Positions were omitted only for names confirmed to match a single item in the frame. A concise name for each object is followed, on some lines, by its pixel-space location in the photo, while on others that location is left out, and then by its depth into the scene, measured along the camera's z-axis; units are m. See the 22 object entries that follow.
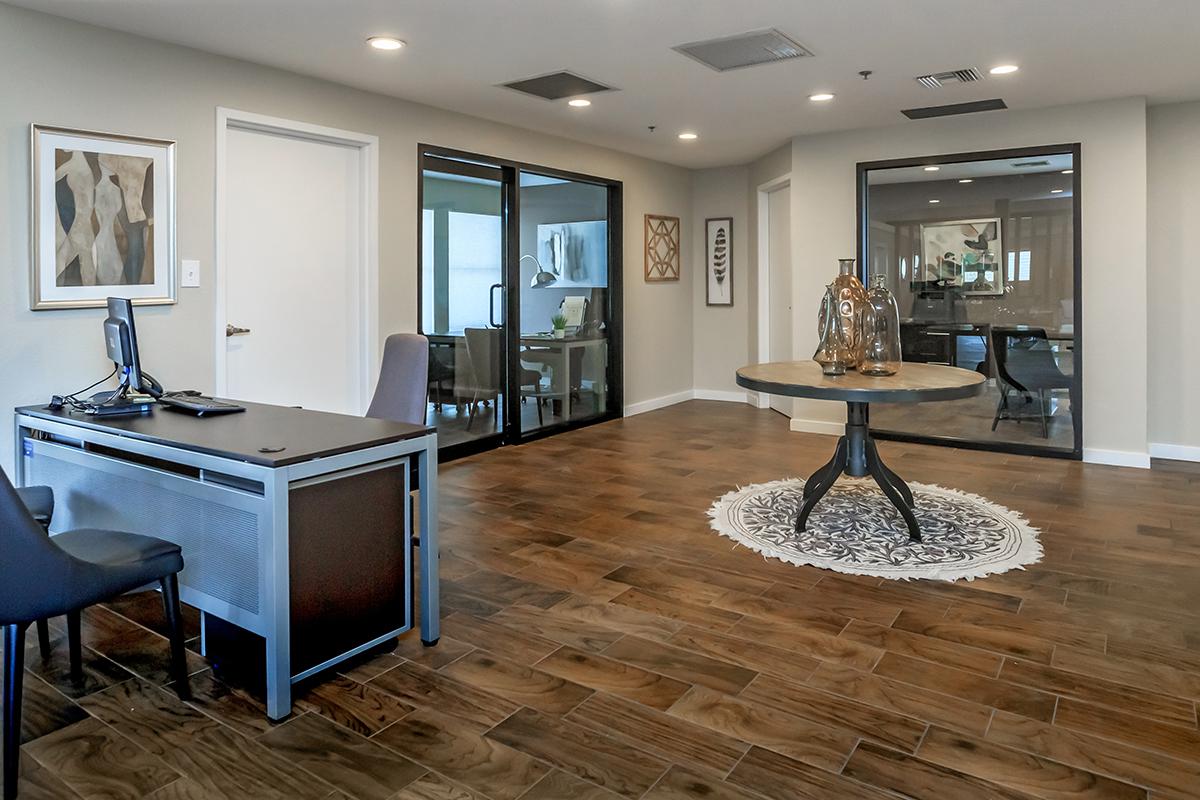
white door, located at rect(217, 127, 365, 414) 4.43
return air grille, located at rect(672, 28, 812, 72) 4.04
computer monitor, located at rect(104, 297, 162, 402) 3.17
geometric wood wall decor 7.80
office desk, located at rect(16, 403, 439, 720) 2.23
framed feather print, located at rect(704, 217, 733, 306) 8.32
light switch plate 4.07
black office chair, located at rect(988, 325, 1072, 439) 5.72
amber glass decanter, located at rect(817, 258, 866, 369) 4.00
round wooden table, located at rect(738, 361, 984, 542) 3.45
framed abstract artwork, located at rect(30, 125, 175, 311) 3.55
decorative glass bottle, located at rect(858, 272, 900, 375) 3.93
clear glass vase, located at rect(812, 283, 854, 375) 4.05
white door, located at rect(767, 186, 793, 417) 7.48
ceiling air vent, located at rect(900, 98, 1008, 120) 5.46
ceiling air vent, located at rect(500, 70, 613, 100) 4.75
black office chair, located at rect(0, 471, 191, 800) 1.87
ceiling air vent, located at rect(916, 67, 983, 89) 4.69
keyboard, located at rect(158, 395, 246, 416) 2.98
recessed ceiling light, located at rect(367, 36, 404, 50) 4.00
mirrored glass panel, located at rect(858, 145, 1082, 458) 5.63
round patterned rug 3.47
